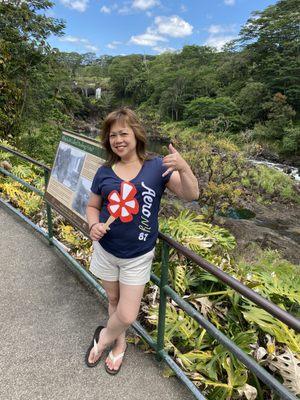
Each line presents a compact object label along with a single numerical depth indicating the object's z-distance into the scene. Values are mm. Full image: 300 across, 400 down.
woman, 1752
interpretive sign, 2525
